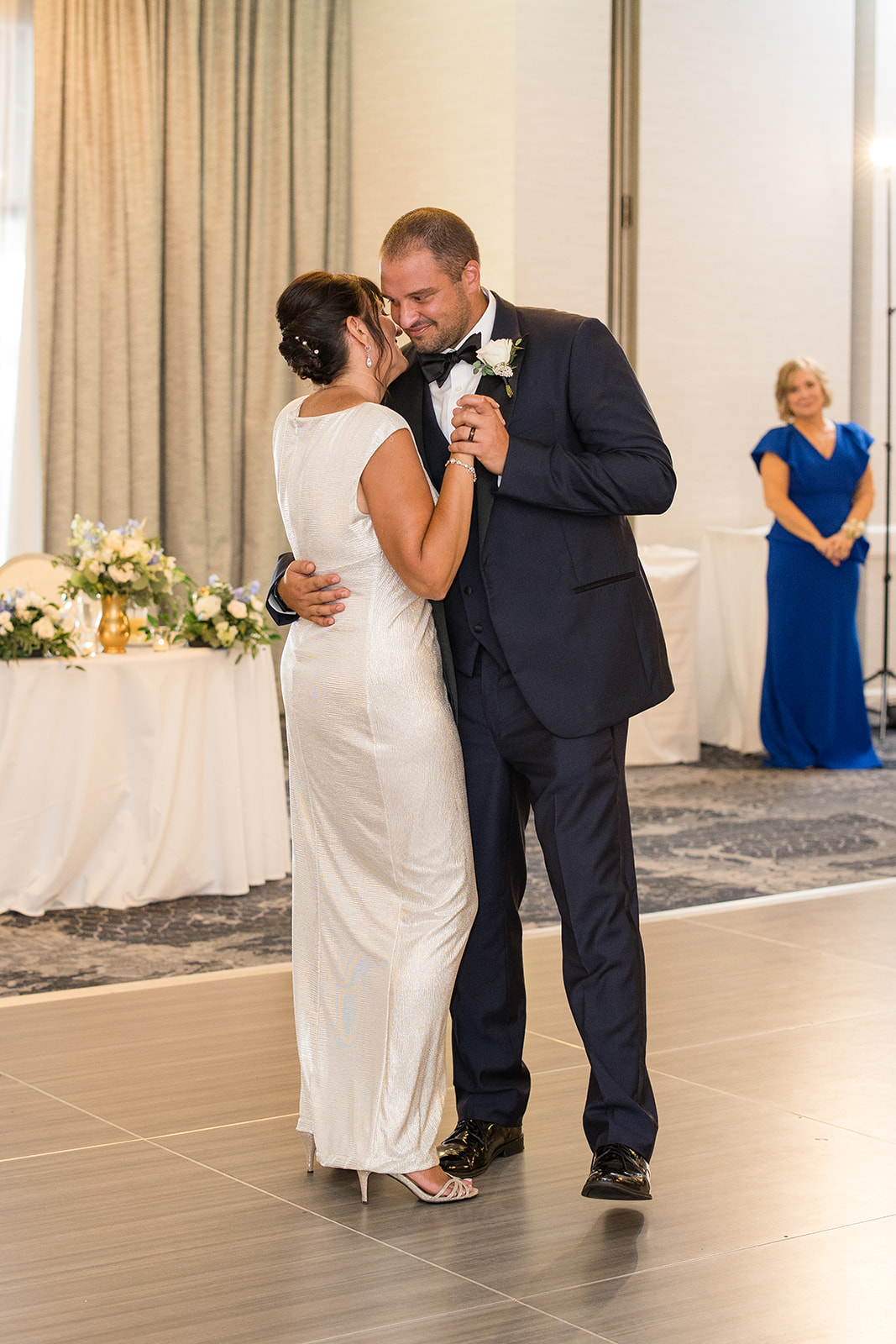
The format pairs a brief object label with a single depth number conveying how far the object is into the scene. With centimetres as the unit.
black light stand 895
